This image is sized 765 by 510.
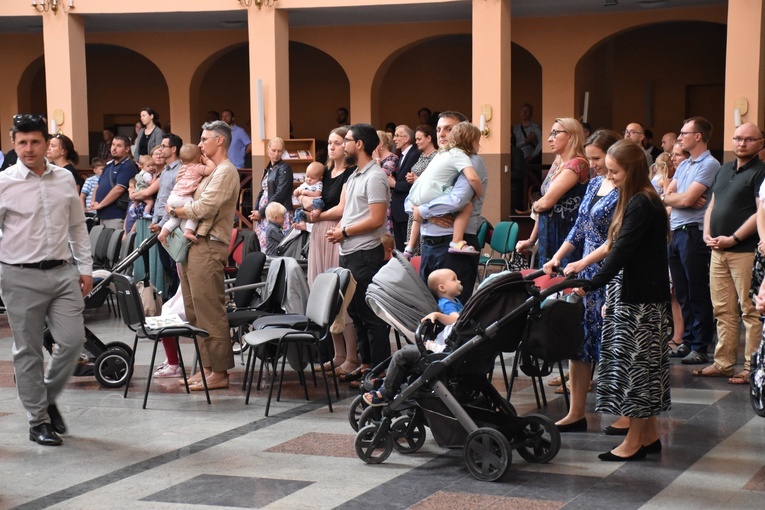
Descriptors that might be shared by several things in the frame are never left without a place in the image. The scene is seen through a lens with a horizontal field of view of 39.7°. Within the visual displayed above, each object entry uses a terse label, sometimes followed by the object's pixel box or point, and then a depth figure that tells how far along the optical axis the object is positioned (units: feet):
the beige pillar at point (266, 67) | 47.80
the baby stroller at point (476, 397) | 15.71
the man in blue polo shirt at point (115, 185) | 39.29
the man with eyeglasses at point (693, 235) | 24.49
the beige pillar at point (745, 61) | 41.65
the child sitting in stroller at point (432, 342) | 16.62
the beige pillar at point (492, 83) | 45.29
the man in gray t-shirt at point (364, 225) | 22.04
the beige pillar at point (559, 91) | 52.70
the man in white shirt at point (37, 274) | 17.61
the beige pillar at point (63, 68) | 49.60
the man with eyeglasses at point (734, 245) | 22.43
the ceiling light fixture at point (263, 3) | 47.55
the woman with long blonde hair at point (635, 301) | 15.96
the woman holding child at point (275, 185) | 35.68
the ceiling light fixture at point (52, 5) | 49.49
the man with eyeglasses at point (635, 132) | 29.30
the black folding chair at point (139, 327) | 20.92
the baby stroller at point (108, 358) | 22.97
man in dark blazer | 35.37
